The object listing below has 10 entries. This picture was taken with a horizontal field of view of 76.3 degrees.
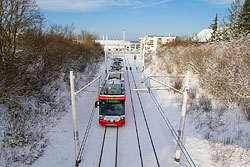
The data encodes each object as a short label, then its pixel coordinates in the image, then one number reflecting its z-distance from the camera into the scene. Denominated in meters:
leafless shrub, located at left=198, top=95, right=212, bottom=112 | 14.48
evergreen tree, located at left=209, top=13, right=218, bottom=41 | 43.11
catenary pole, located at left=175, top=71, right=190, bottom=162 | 7.73
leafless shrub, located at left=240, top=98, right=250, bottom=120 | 12.02
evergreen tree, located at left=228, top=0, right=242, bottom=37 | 20.05
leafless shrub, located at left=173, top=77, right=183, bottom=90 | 20.74
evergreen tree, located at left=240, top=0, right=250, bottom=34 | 21.85
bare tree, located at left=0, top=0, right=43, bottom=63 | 11.00
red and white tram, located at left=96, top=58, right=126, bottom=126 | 11.41
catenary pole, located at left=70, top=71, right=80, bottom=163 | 7.40
